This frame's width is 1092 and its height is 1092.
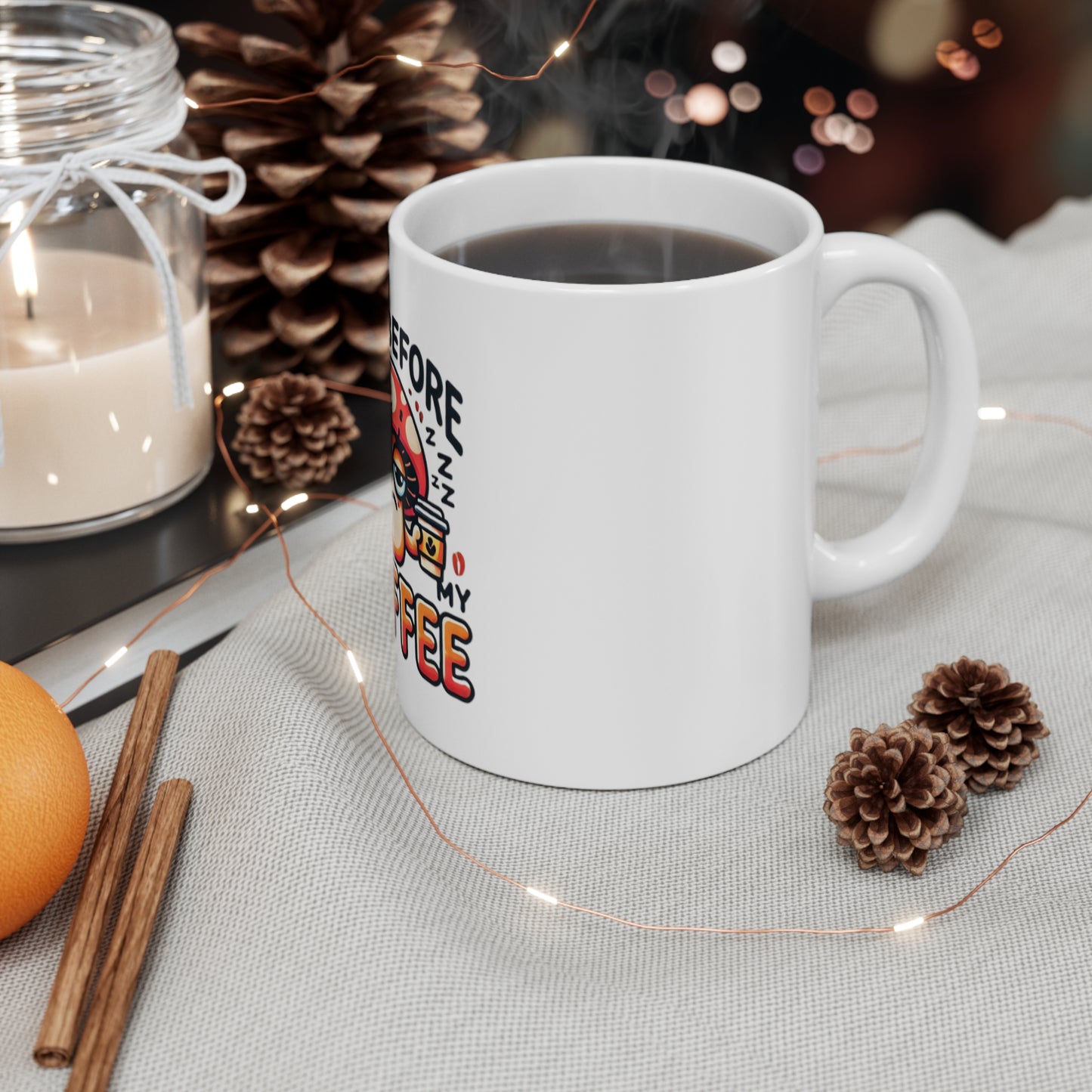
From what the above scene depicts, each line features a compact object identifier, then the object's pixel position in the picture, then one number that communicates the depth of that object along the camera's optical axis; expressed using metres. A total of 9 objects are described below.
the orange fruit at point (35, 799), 0.42
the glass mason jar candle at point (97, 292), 0.62
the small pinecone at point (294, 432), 0.73
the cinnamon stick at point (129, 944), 0.39
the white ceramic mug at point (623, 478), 0.45
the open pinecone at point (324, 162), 0.78
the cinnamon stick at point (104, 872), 0.41
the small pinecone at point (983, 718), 0.52
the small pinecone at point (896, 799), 0.48
